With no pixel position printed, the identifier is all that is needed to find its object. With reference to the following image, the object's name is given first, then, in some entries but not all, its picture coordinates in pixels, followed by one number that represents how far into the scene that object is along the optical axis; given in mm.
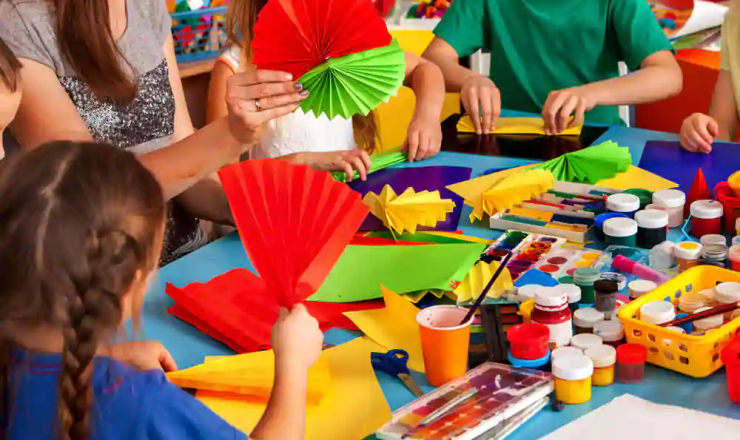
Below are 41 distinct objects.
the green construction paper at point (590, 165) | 1547
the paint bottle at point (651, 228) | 1238
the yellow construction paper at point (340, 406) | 884
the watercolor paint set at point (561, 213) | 1308
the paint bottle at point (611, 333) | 975
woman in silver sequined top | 1262
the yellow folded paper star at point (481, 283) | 1108
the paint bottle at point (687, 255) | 1143
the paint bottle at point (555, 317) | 967
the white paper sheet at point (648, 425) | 840
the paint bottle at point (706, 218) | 1279
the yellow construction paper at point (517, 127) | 1847
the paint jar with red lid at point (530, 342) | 935
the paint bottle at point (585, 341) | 950
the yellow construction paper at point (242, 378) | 947
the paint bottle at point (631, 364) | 932
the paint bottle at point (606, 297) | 1020
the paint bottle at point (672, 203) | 1321
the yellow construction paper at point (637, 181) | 1482
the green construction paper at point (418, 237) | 1317
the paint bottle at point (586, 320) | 999
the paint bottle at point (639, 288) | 1057
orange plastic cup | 923
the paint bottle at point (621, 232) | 1234
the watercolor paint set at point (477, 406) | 841
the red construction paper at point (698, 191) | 1378
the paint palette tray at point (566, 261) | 1174
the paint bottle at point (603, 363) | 925
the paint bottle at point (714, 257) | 1149
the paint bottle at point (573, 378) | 894
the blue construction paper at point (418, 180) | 1552
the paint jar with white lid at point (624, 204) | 1307
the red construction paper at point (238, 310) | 1079
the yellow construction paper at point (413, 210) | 1342
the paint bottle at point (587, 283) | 1090
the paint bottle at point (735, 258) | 1133
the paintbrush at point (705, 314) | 966
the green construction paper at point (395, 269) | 1159
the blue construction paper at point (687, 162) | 1527
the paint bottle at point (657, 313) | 960
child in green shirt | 1995
